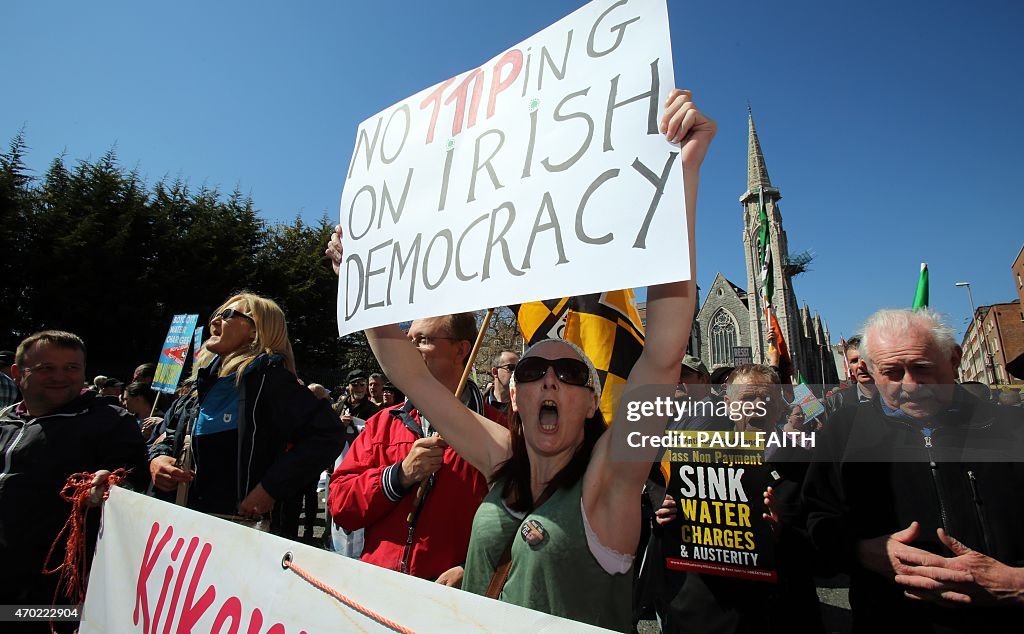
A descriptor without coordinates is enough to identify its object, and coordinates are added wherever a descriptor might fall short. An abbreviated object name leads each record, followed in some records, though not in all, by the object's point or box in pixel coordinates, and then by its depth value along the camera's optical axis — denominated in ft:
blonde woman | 8.13
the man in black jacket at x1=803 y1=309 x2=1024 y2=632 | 5.42
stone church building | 197.98
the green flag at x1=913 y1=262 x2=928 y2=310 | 14.25
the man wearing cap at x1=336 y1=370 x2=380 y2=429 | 25.64
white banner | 3.97
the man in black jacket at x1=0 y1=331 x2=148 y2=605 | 8.48
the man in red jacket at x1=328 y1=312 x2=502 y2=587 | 6.56
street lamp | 166.97
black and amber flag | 9.61
